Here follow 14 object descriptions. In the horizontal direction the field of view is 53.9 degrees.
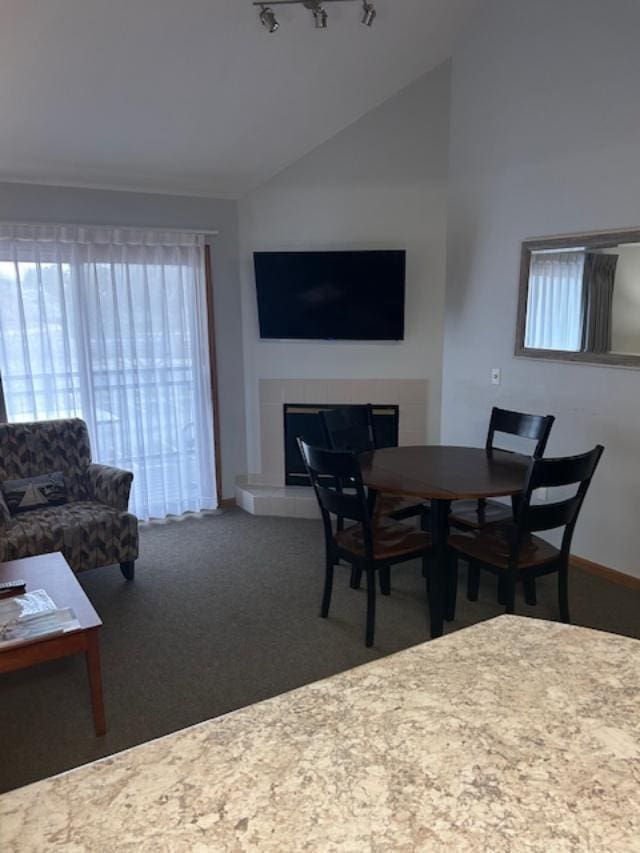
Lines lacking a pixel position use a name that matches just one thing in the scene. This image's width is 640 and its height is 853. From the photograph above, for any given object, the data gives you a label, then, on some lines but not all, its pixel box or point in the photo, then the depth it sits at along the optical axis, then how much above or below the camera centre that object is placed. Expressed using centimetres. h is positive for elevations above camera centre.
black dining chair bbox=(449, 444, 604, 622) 265 -106
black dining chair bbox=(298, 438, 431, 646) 284 -107
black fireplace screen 480 -86
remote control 258 -108
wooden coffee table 220 -112
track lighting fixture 299 +145
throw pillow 371 -101
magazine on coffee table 221 -108
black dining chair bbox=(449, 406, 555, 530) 332 -73
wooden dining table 285 -77
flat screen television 450 +17
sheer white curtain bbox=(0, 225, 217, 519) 409 -18
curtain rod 404 +63
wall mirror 338 +9
